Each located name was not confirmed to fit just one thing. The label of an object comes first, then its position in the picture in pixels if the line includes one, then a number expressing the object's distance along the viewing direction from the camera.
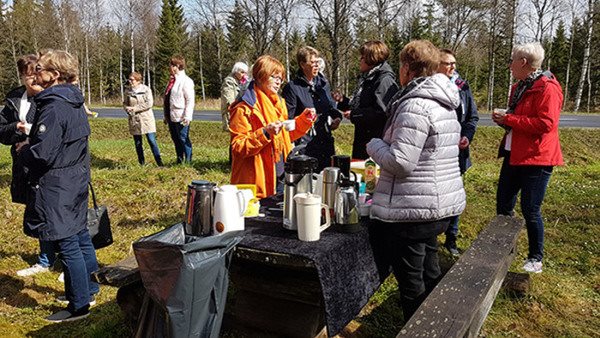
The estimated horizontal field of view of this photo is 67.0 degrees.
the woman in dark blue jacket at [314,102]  4.28
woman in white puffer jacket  2.27
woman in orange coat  3.16
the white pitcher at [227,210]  2.35
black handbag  3.54
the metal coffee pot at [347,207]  2.44
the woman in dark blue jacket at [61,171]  2.83
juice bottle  3.29
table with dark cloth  2.12
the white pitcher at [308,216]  2.25
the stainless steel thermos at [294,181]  2.47
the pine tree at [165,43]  36.44
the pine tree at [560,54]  33.12
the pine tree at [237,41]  36.03
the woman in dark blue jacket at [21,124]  3.59
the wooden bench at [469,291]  1.99
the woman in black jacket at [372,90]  3.97
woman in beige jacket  7.71
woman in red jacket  3.44
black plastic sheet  2.03
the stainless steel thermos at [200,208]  2.39
